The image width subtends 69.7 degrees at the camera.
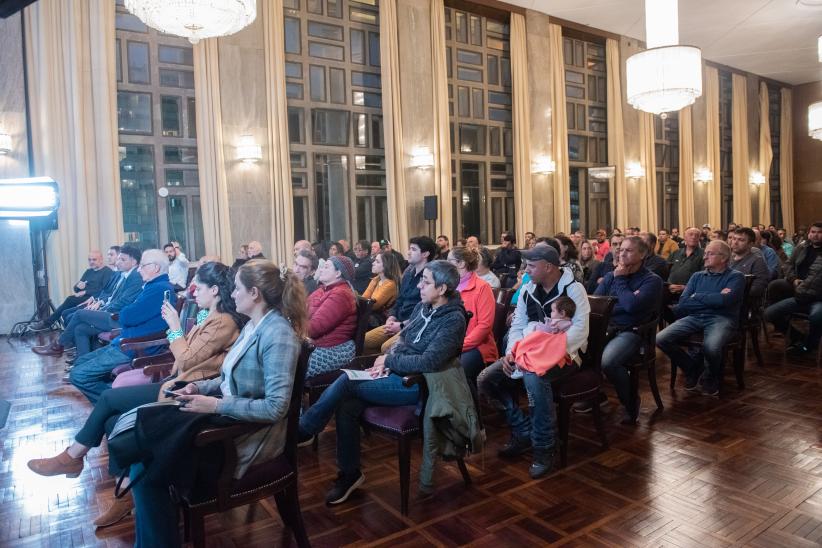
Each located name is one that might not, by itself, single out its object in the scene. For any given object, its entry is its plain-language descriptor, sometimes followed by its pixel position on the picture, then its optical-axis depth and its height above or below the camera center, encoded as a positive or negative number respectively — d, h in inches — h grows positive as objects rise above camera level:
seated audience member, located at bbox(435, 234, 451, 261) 374.8 +3.9
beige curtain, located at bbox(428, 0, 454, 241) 433.7 +95.4
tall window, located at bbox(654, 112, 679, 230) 598.2 +75.0
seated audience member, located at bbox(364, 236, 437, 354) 182.9 -13.6
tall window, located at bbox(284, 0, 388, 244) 392.8 +92.9
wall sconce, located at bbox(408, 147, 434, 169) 426.0 +66.4
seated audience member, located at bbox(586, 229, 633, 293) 226.8 -10.9
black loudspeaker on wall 414.6 +29.7
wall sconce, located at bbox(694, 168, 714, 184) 623.8 +67.5
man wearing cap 125.6 -27.7
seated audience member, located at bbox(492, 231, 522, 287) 340.5 -5.9
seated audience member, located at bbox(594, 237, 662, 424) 153.2 -18.3
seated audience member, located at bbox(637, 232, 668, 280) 236.2 -9.2
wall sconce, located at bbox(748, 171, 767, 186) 692.7 +70.2
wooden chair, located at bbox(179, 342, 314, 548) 82.6 -33.1
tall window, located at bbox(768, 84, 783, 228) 730.8 +128.2
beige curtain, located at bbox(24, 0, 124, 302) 320.2 +77.6
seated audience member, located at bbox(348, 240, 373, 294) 280.8 -10.5
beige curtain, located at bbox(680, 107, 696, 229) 601.9 +74.1
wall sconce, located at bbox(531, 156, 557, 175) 492.1 +66.5
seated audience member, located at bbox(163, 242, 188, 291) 285.4 -3.6
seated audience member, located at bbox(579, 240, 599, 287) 253.5 -7.1
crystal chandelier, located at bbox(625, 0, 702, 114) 270.2 +80.2
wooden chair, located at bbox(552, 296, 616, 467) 129.2 -31.0
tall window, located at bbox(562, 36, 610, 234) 527.2 +105.9
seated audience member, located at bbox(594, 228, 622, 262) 395.2 -1.6
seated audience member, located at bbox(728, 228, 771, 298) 213.5 -7.0
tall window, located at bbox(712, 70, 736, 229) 664.2 +104.9
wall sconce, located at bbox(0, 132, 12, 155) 313.7 +64.9
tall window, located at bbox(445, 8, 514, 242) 461.4 +100.1
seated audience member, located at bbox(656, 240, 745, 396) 174.9 -24.3
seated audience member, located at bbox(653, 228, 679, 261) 407.8 -3.8
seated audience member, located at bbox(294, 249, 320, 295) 183.5 -3.0
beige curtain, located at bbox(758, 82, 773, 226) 699.4 +102.6
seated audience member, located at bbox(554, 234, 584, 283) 193.0 -2.5
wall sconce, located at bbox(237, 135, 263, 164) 359.6 +64.6
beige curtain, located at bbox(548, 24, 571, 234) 499.2 +100.9
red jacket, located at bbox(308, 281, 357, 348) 143.5 -15.7
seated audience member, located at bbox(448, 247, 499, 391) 144.5 -19.7
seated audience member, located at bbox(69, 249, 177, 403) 149.7 -16.6
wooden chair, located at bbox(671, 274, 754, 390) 179.4 -31.9
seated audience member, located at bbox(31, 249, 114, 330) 289.7 -11.0
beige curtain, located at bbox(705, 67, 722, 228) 630.5 +110.6
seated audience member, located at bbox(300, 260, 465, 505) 114.9 -26.6
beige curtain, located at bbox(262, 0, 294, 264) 368.5 +73.3
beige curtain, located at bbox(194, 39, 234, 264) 350.3 +62.4
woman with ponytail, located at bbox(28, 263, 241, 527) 106.3 -20.6
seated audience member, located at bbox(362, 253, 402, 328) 203.0 -10.8
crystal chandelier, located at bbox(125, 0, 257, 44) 202.1 +85.5
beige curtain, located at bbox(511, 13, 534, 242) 475.5 +93.2
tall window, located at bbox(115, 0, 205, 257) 344.2 +74.0
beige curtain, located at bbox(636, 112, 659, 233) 559.1 +61.9
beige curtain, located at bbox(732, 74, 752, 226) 666.2 +99.2
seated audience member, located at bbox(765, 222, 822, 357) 217.2 -22.2
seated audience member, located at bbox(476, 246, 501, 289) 206.2 -8.2
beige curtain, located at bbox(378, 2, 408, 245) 413.1 +90.6
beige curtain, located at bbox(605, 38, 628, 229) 538.0 +102.9
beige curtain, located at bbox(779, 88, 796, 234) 733.3 +99.1
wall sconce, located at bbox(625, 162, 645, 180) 553.9 +66.9
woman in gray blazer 83.9 -17.9
